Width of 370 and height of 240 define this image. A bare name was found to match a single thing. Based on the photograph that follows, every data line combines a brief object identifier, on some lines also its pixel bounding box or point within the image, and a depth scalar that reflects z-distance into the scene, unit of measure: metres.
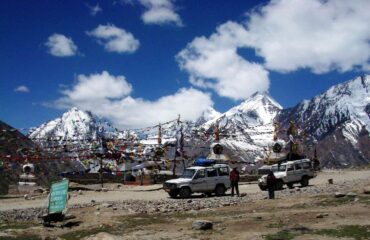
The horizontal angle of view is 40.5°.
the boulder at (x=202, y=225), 16.23
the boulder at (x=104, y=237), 14.16
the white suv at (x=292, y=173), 39.84
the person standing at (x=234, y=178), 32.16
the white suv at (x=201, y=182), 33.03
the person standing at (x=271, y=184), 27.84
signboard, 20.03
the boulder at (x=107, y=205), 25.38
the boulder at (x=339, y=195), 24.75
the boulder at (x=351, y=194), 24.50
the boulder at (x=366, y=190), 25.48
